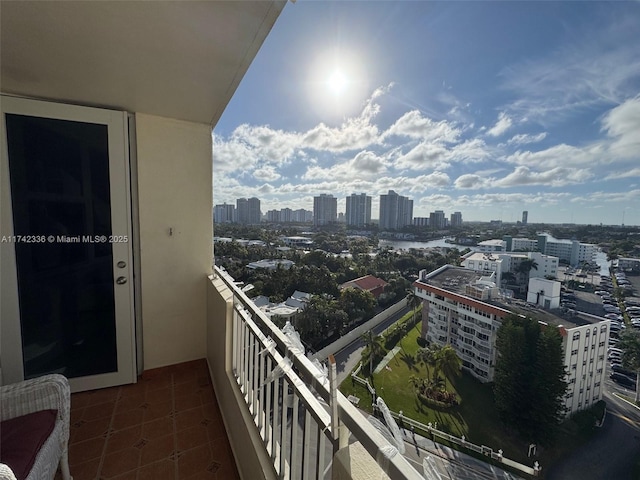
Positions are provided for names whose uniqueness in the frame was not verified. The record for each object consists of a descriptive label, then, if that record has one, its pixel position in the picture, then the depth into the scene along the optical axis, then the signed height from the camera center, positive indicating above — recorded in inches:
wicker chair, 50.8 -37.2
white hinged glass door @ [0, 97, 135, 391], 84.0 -10.8
